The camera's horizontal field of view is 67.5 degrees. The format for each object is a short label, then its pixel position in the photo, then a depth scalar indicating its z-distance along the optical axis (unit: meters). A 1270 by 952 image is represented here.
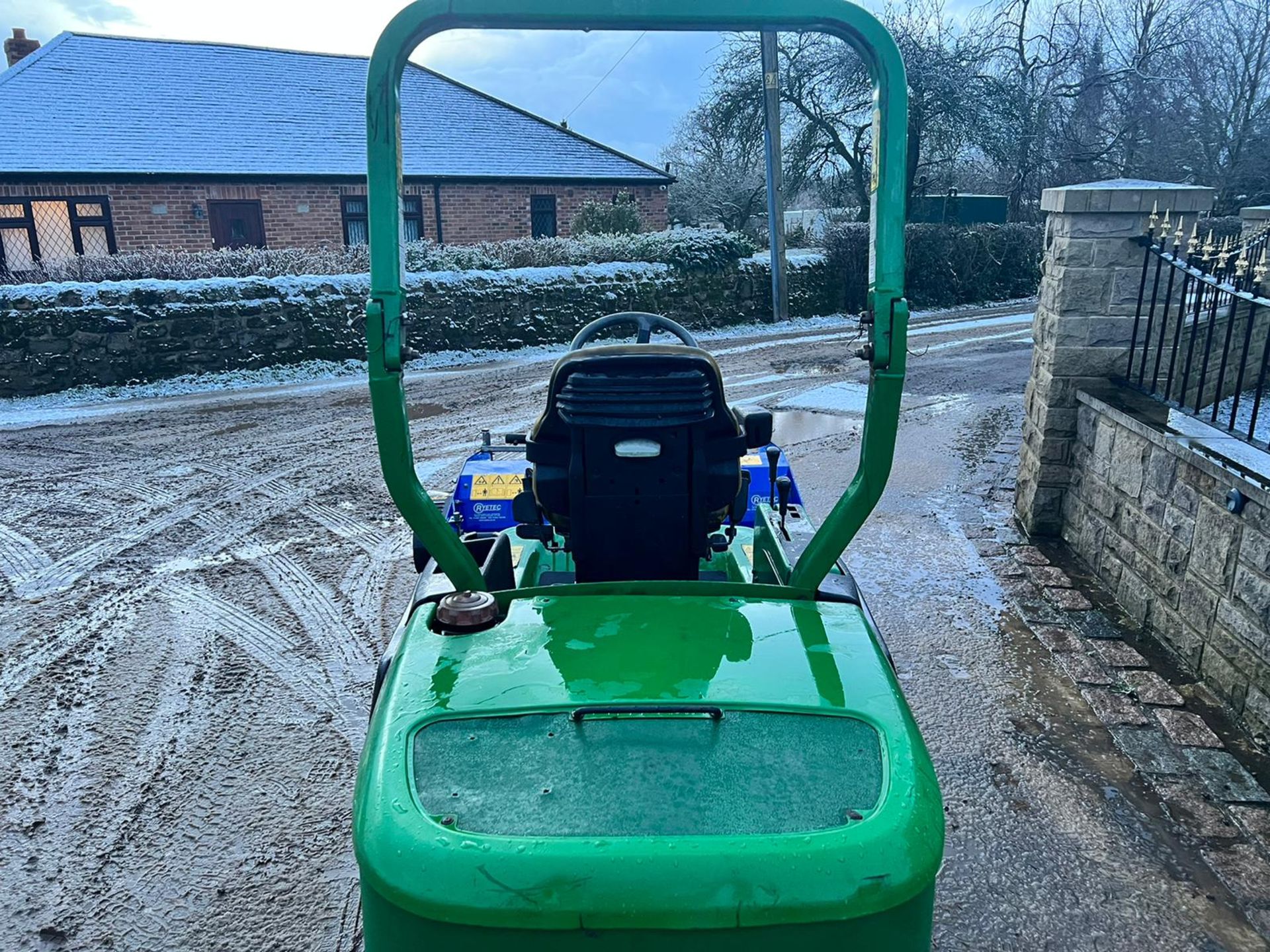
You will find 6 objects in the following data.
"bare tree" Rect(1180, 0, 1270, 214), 22.52
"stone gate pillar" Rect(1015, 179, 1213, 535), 5.30
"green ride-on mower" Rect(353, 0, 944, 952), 1.49
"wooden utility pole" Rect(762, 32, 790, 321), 15.85
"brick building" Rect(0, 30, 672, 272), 17.64
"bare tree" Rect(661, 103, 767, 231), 22.94
